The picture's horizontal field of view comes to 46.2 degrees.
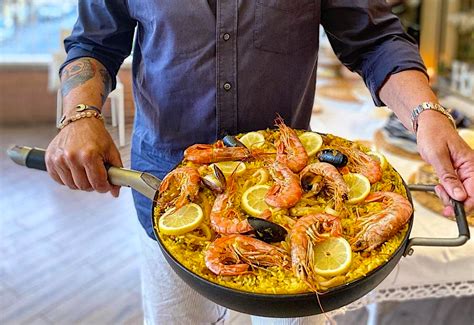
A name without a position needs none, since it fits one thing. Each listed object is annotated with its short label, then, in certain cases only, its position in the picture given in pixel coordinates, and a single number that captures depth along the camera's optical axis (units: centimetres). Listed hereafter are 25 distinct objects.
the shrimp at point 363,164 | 97
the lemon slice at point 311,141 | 105
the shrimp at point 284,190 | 90
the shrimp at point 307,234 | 76
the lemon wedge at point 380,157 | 101
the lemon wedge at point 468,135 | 157
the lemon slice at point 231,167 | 97
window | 411
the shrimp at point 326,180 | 91
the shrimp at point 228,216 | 84
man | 99
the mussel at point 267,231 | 82
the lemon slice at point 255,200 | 89
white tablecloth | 130
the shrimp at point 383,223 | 82
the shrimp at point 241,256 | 77
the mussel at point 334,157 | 99
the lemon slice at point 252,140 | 104
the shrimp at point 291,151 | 99
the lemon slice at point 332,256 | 77
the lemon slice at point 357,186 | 92
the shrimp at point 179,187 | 90
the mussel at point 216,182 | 93
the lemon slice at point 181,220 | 84
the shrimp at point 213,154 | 99
